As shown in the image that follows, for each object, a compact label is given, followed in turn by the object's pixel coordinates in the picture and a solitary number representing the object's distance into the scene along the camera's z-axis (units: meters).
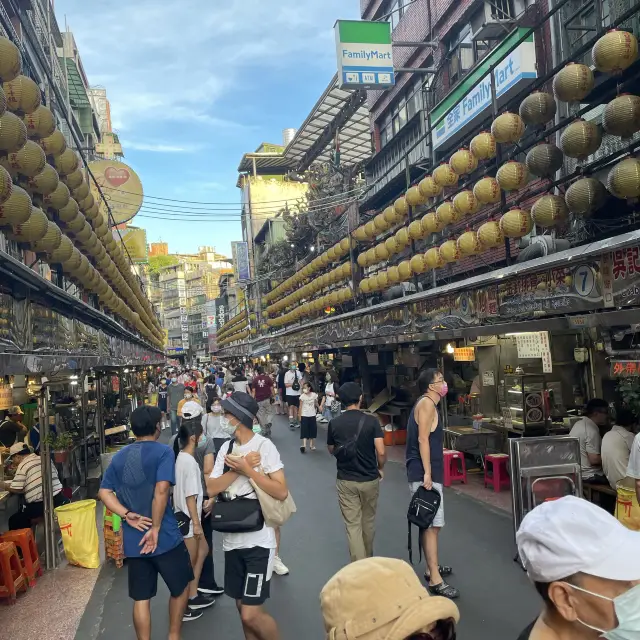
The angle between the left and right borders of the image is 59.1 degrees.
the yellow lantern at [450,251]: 10.63
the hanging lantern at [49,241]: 8.51
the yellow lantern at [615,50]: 6.95
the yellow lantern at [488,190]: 9.34
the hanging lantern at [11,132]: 6.70
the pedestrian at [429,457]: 5.46
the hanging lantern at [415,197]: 11.86
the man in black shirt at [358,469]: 5.57
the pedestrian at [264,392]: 15.72
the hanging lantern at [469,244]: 9.92
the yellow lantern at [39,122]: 8.29
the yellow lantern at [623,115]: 7.05
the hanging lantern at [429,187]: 11.31
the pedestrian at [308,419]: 13.81
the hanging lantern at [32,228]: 7.62
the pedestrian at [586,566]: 1.61
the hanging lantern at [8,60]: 6.92
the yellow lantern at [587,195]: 7.85
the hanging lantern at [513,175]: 8.85
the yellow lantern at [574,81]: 7.71
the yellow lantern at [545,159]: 8.78
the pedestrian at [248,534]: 3.99
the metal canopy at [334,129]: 27.24
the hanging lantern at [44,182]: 8.60
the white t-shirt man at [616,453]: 6.14
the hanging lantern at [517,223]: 8.83
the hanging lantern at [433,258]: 11.28
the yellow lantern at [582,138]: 7.75
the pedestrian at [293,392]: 18.55
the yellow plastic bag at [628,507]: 4.99
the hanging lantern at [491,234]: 9.28
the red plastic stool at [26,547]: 6.48
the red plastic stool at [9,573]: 6.09
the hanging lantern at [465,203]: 9.88
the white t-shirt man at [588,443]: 6.91
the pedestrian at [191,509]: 5.17
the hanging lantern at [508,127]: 8.88
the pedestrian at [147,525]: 4.21
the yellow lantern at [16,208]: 6.81
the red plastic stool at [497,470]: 9.44
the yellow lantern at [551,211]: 8.40
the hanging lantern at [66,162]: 9.93
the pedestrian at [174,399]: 17.11
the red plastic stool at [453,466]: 10.15
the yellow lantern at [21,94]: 7.43
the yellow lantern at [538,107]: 8.74
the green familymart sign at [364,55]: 14.96
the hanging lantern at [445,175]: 10.77
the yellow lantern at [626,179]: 6.84
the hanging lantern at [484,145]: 9.50
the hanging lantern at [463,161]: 10.06
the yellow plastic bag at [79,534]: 7.09
